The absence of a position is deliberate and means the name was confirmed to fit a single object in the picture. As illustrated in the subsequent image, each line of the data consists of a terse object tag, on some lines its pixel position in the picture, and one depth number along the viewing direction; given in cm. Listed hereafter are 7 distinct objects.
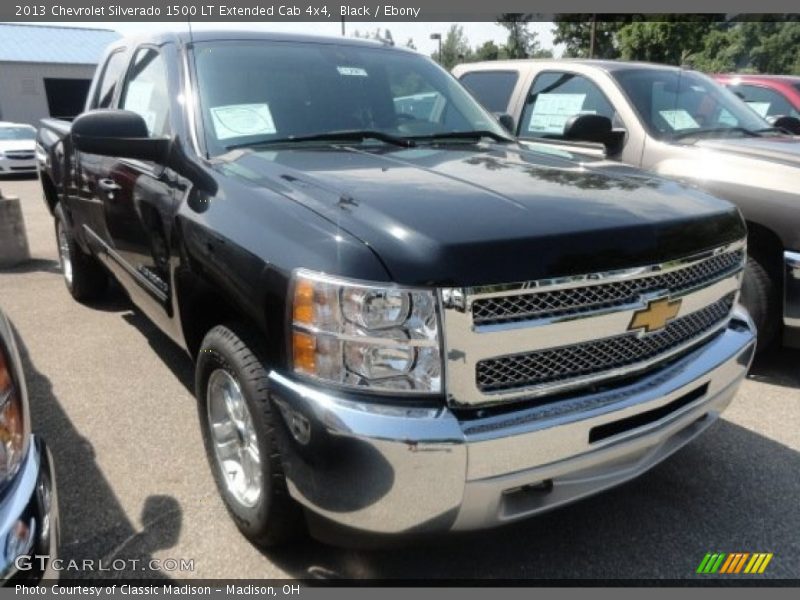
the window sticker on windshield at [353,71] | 331
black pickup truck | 179
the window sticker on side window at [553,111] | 511
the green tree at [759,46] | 3578
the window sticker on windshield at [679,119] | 476
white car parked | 1500
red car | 741
